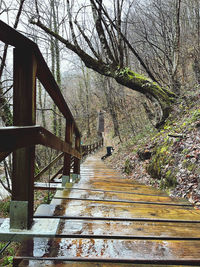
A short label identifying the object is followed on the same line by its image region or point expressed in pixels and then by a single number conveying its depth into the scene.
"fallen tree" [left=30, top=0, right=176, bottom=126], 8.45
